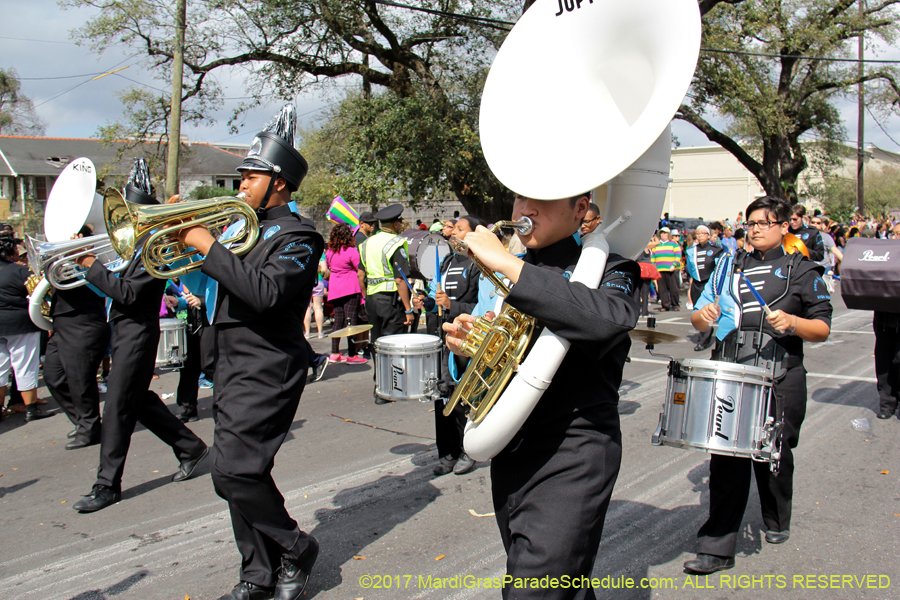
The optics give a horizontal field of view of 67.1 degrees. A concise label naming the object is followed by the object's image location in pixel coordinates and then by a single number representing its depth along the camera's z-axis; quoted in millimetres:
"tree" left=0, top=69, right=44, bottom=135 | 40781
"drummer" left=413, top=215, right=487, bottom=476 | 4914
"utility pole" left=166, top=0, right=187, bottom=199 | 13604
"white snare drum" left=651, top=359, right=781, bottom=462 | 3104
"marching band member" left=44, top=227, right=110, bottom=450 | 5633
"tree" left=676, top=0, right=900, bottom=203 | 19047
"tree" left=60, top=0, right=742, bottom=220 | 15344
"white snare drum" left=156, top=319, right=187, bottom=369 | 6828
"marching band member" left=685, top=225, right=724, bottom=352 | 11125
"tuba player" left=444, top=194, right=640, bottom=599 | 1987
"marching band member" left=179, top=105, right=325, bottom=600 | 2977
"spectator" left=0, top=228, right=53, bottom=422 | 6758
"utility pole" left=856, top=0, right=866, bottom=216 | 30438
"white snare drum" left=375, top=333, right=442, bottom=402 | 4875
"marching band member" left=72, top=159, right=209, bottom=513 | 4480
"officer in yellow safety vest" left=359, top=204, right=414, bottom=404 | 7684
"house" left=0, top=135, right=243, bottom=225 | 42500
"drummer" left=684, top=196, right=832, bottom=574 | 3430
